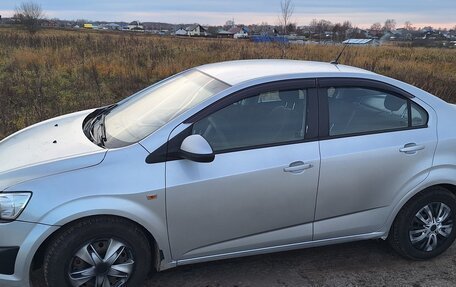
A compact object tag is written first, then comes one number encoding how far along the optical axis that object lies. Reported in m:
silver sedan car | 2.68
